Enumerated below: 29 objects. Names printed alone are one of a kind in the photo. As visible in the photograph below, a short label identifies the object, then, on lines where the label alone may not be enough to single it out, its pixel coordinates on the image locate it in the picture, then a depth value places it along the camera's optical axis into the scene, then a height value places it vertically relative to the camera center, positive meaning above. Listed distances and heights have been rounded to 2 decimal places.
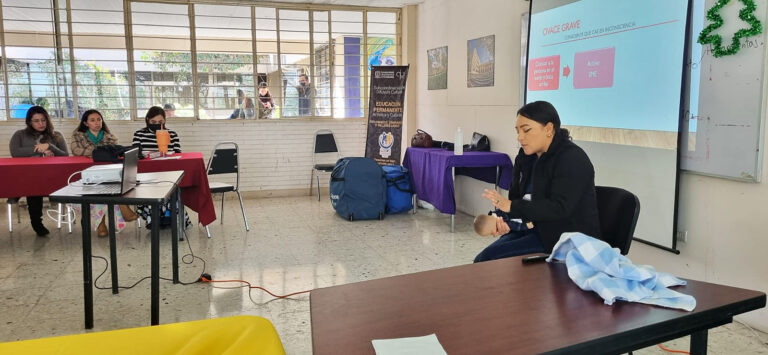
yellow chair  1.28 -0.53
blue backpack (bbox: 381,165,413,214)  5.72 -0.74
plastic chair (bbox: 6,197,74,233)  4.84 -0.94
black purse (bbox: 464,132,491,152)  5.31 -0.24
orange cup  4.50 -0.18
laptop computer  2.67 -0.35
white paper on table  1.05 -0.44
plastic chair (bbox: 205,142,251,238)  5.14 -0.43
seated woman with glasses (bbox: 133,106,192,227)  5.20 -0.18
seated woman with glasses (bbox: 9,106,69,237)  5.09 -0.20
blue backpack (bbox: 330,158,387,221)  5.52 -0.72
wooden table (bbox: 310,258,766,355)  1.11 -0.44
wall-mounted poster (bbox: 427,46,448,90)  6.27 +0.60
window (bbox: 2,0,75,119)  6.19 +0.66
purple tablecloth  5.00 -0.49
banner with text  6.54 +0.07
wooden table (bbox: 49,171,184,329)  2.59 -0.43
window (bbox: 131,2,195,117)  6.59 +0.74
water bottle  5.12 -0.24
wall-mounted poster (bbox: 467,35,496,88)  5.29 +0.58
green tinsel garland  2.64 +0.45
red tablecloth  4.12 -0.45
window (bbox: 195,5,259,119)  6.79 +0.70
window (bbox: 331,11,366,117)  7.29 +0.75
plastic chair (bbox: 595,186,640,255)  2.09 -0.37
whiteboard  2.66 +0.08
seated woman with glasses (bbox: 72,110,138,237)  4.85 -0.23
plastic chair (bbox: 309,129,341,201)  7.18 -0.37
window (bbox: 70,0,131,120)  6.37 +0.70
